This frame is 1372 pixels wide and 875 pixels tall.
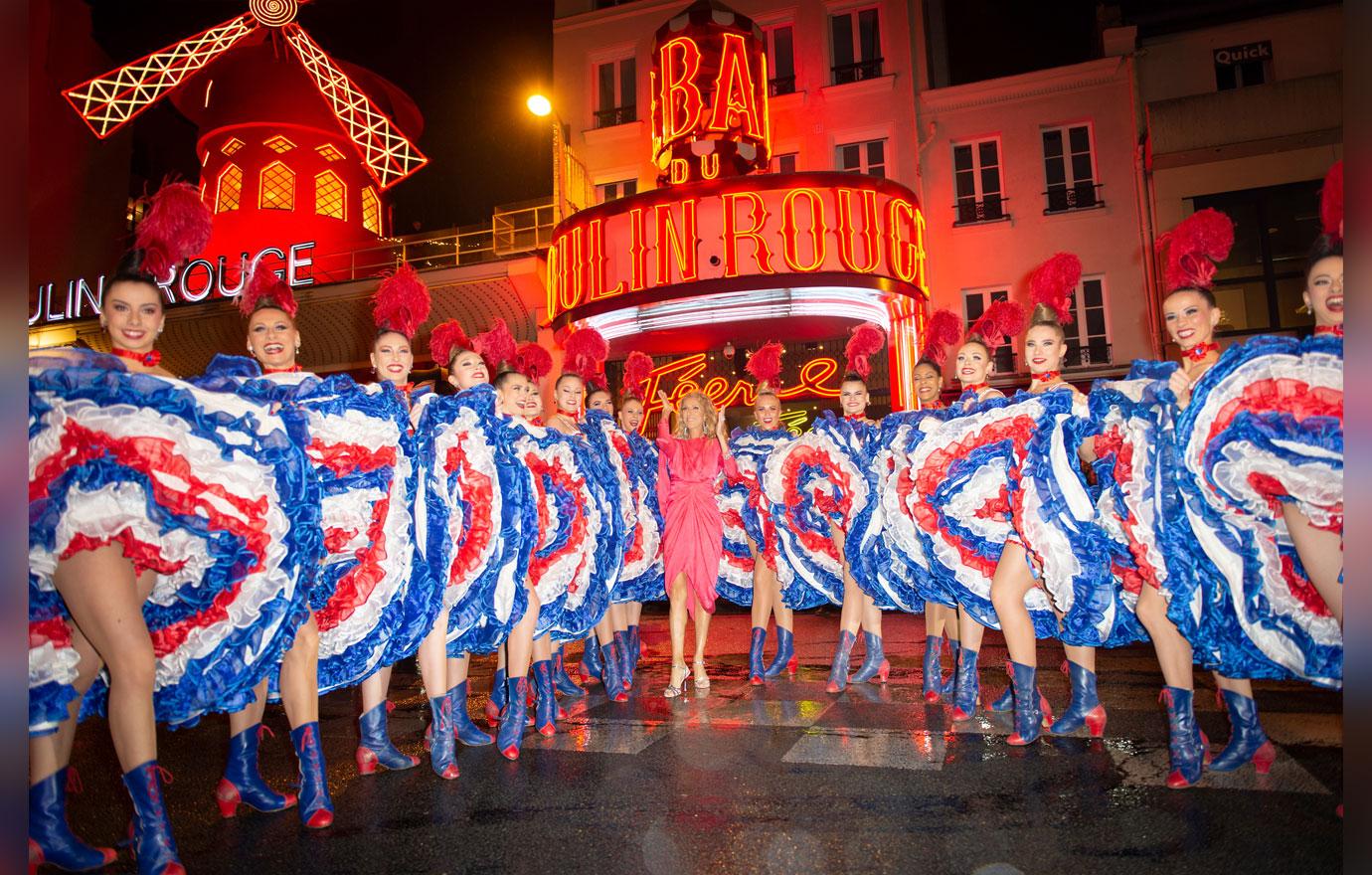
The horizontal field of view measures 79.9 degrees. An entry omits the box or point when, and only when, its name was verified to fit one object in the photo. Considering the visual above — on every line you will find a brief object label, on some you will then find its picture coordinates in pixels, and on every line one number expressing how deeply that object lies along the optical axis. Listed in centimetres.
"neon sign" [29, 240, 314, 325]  1538
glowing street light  1367
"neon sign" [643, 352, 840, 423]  1401
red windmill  1702
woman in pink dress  570
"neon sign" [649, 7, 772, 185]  1283
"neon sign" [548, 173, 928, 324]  1147
